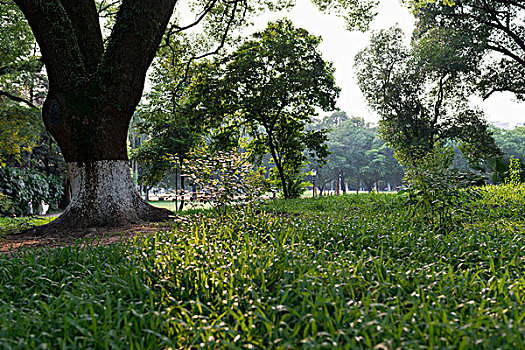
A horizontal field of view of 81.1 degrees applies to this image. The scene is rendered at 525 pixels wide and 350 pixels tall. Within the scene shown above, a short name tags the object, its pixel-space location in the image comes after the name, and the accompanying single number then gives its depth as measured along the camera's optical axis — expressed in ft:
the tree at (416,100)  53.83
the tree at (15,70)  37.45
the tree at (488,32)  42.01
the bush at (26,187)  49.55
